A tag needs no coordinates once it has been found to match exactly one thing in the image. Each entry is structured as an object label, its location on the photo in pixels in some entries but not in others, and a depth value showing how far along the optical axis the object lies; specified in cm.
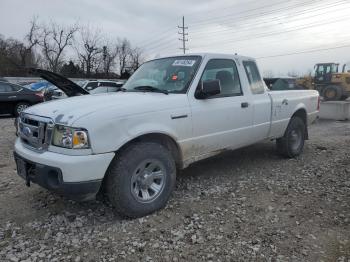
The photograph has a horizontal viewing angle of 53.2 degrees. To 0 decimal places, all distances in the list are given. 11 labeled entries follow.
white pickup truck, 336
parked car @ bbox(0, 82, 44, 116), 1355
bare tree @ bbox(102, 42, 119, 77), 6678
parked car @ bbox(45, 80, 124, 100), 1539
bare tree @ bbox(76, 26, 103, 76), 6363
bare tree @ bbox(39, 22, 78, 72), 6152
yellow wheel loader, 2055
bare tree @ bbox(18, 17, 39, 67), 6025
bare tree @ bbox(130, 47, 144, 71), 7294
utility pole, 5503
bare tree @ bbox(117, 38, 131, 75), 7200
